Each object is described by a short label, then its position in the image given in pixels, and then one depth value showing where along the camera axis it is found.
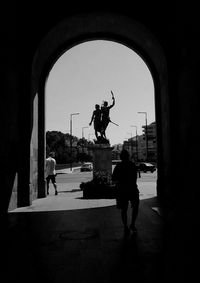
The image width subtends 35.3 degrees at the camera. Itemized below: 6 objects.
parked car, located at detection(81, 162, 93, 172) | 51.55
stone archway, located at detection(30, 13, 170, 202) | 12.63
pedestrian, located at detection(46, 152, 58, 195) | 14.18
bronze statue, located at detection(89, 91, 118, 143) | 16.92
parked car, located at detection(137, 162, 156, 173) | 42.78
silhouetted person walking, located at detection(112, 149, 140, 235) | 6.62
